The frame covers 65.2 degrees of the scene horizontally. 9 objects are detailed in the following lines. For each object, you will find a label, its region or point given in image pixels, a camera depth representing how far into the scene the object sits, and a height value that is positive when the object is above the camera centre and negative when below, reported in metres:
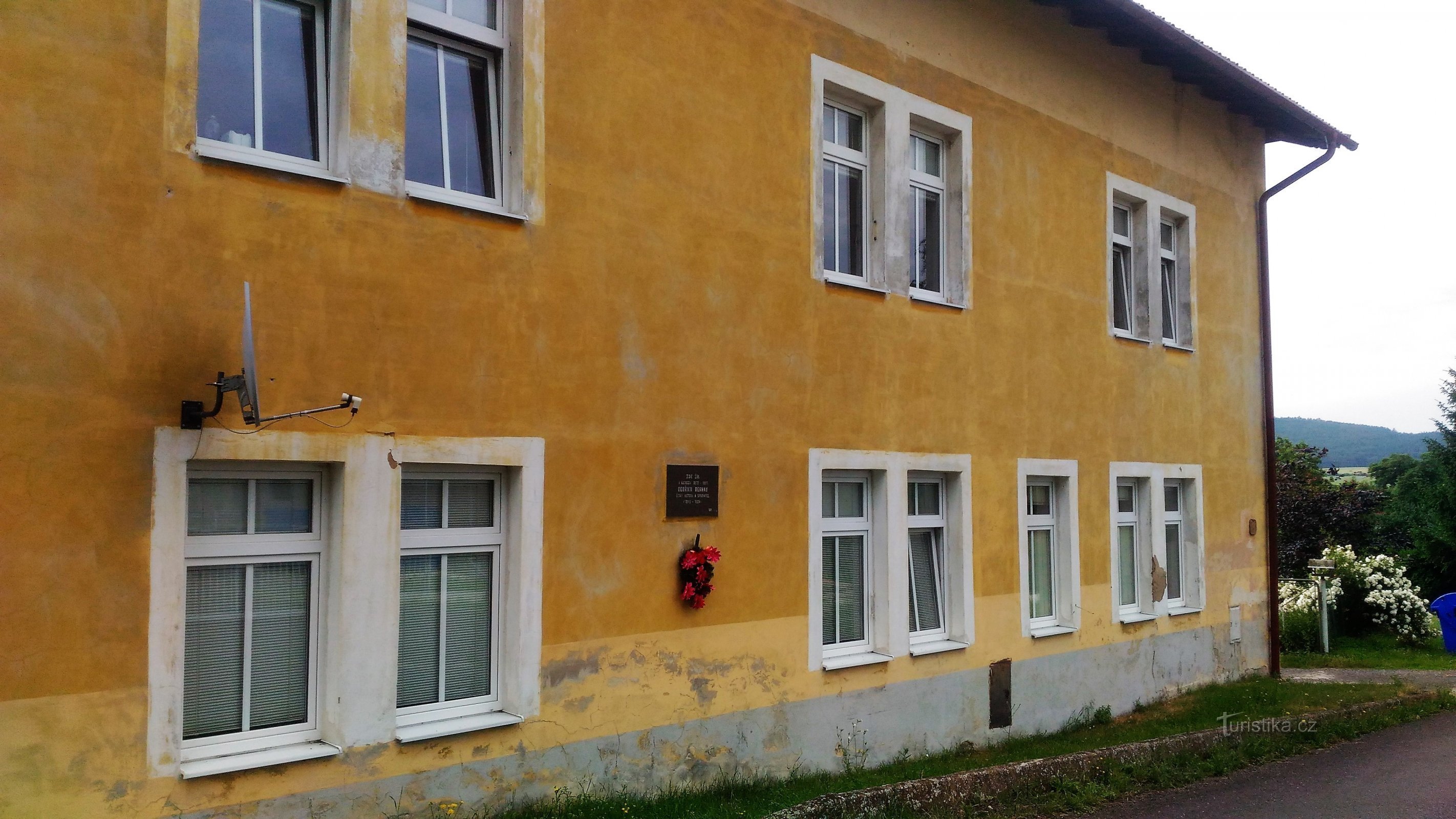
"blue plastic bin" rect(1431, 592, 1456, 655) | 17.22 -1.84
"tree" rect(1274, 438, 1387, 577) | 29.89 -0.68
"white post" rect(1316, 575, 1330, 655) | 17.20 -1.98
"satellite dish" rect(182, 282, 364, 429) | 4.98 +0.44
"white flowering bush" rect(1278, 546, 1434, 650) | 18.11 -1.81
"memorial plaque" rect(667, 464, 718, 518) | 7.32 +0.00
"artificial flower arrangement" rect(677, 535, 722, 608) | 7.30 -0.53
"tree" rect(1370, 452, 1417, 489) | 43.66 +0.98
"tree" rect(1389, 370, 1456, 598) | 26.34 -0.52
